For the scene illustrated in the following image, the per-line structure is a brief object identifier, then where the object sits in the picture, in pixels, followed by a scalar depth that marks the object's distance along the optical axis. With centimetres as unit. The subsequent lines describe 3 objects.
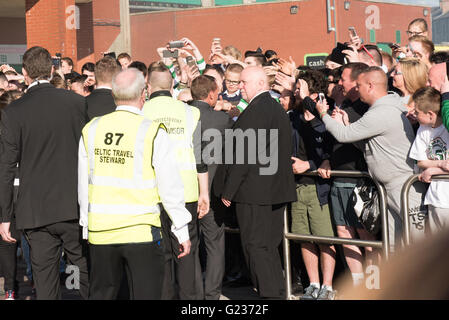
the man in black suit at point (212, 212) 652
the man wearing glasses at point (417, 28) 828
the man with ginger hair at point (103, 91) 604
